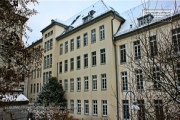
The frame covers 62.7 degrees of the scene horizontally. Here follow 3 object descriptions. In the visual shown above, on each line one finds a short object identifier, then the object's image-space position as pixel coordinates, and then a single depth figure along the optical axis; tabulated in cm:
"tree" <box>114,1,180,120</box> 334
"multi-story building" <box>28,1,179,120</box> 1670
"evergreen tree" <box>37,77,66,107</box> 2144
